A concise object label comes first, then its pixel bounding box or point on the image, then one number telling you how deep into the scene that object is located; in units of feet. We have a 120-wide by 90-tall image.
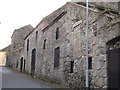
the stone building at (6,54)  97.04
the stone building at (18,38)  80.14
